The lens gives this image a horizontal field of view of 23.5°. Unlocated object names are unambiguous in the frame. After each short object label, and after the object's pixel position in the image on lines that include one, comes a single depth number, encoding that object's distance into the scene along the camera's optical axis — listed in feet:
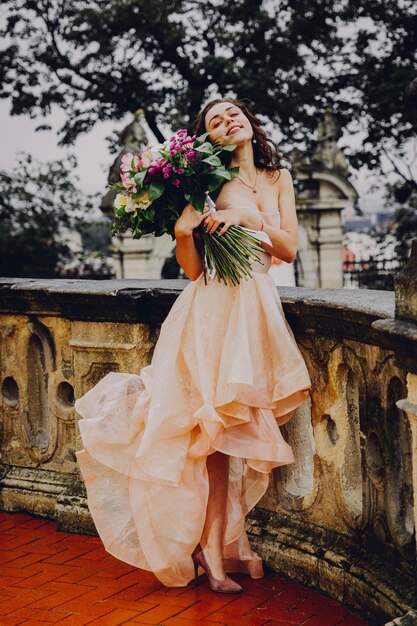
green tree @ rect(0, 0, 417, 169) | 68.33
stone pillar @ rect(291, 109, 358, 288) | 60.75
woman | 12.42
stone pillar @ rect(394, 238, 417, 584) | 9.57
